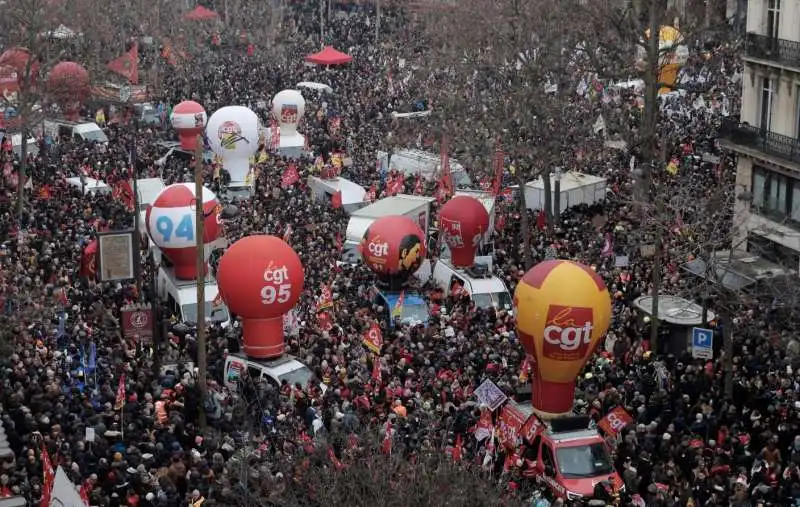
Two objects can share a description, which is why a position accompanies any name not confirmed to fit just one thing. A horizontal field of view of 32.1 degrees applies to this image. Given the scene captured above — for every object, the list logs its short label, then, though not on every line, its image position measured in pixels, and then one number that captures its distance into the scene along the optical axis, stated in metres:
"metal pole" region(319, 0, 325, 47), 78.82
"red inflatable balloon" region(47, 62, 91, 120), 51.62
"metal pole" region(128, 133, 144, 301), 28.59
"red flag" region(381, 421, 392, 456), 20.33
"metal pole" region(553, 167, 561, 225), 41.17
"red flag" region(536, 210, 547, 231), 40.70
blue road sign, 26.81
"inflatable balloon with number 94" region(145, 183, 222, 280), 32.88
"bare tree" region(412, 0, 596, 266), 39.75
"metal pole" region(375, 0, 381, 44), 77.88
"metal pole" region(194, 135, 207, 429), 25.45
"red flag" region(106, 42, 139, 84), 57.43
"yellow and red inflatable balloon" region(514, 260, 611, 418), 24.00
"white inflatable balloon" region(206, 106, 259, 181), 45.22
